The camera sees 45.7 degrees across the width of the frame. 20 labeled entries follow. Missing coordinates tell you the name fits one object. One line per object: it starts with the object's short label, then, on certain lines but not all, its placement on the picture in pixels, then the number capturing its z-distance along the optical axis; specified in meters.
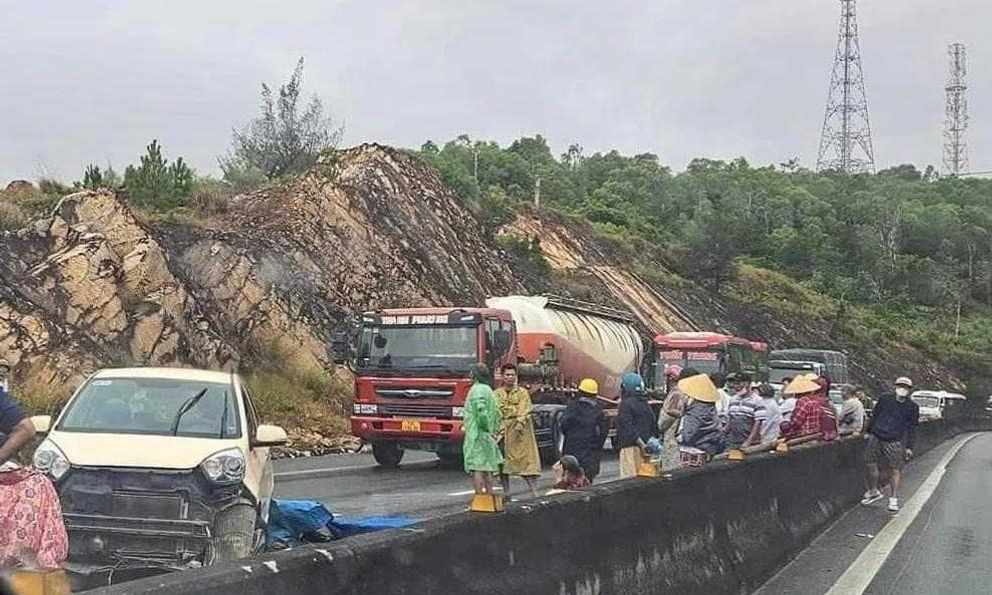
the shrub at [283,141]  47.28
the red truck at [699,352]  30.72
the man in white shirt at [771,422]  15.36
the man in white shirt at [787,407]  17.58
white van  49.03
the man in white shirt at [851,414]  18.62
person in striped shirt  15.09
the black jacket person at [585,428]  12.45
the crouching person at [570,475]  10.50
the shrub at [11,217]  28.35
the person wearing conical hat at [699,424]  12.85
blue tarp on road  9.11
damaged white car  7.98
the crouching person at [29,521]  4.85
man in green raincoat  12.20
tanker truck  19.55
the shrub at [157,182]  35.22
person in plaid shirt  16.52
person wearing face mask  16.33
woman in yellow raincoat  13.13
